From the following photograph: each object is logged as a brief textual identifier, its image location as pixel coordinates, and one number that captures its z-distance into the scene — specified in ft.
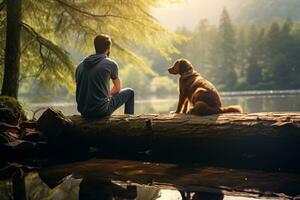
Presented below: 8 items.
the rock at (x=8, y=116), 23.22
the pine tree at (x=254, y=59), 241.31
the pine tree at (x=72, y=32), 27.78
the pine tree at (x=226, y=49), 262.67
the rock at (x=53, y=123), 22.00
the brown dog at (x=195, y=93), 19.72
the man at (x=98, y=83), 21.72
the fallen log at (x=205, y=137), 16.70
